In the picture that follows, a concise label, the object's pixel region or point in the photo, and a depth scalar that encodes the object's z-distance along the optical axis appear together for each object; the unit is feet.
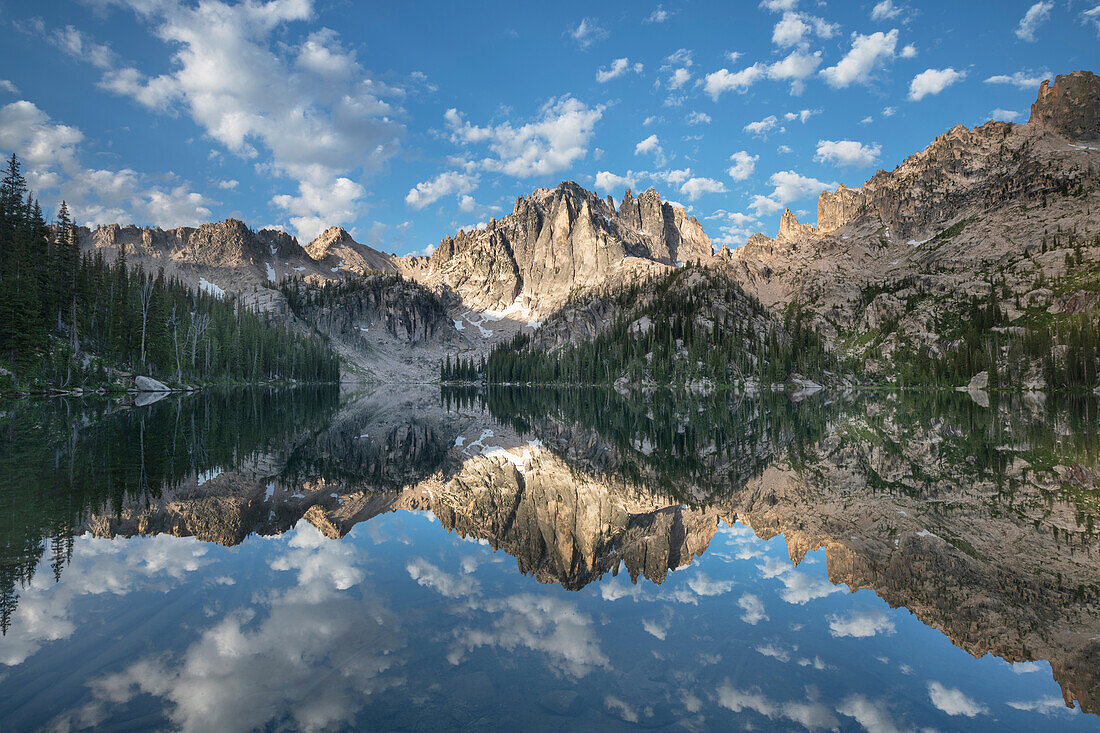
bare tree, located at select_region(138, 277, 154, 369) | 278.46
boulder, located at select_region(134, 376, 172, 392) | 260.42
